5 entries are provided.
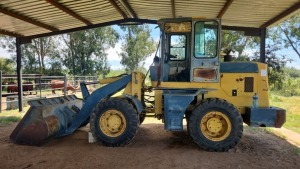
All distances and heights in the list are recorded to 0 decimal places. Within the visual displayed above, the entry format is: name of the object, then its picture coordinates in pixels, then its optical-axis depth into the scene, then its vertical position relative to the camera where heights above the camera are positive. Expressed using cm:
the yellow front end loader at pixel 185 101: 463 -52
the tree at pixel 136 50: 3053 +383
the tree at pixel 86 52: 2754 +319
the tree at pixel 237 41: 1973 +333
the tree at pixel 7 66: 2595 +137
